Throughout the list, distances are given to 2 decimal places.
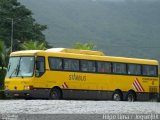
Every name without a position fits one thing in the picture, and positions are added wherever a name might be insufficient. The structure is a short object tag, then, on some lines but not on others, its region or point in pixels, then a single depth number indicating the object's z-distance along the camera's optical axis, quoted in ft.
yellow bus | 105.29
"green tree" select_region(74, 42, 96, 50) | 206.45
